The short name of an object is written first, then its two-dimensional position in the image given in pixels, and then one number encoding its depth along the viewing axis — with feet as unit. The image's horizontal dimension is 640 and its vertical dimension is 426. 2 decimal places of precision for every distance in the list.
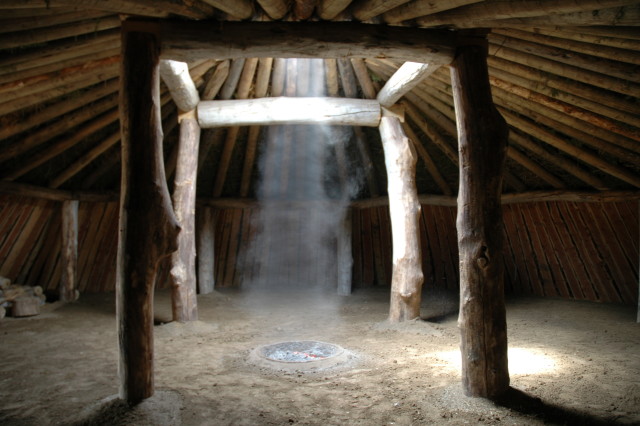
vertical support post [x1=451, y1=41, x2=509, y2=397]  10.49
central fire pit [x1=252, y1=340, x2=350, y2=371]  13.43
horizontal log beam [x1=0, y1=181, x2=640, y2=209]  20.65
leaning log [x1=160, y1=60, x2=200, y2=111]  15.01
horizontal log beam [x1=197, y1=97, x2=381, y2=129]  19.45
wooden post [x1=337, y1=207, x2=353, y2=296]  28.50
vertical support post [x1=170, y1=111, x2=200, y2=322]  18.33
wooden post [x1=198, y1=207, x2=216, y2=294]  27.99
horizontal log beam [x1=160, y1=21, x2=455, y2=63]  11.62
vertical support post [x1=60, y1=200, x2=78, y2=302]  24.29
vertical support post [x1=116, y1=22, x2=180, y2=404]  10.01
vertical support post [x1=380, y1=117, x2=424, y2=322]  18.39
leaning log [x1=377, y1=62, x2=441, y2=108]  14.96
